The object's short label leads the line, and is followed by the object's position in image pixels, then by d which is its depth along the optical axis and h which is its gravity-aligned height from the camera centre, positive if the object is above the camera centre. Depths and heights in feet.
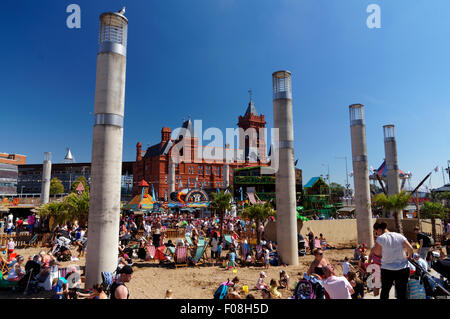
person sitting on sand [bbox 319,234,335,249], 59.10 -10.73
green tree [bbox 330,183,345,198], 347.85 +11.03
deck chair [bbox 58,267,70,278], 27.61 -7.75
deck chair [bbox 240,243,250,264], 43.86 -8.71
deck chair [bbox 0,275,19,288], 28.53 -9.00
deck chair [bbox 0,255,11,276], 30.76 -8.03
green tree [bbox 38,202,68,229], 55.16 -2.82
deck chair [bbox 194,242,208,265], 42.75 -8.91
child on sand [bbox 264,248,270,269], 41.15 -9.54
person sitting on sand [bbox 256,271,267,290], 28.18 -9.14
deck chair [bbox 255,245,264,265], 43.06 -9.61
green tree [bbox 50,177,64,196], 204.54 +8.13
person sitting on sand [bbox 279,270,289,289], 29.58 -9.24
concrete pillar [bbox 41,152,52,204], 108.27 +7.15
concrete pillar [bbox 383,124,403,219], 77.05 +10.76
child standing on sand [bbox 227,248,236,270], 40.95 -9.63
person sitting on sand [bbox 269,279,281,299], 24.94 -8.91
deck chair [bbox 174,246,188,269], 42.01 -9.38
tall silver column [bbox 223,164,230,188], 208.74 +18.52
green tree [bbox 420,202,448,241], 64.45 -3.45
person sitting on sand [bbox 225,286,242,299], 19.28 -7.06
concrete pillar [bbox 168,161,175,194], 170.24 +12.91
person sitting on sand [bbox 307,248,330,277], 17.57 -4.46
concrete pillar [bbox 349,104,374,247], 58.18 +4.63
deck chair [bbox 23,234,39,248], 57.16 -9.36
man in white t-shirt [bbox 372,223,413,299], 14.19 -3.57
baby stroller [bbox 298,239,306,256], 51.19 -9.95
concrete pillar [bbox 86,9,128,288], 28.76 +5.34
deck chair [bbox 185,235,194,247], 50.71 -8.29
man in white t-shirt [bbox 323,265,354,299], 15.98 -5.43
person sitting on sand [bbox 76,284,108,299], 17.88 -6.43
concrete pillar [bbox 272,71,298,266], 43.78 +3.44
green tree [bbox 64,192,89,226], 55.42 -1.51
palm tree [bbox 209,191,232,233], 65.87 -1.25
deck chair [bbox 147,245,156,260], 45.21 -9.02
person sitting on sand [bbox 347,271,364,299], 21.85 -7.36
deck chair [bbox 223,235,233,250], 53.06 -8.34
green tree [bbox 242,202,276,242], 51.88 -2.95
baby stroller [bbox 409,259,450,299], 15.87 -5.43
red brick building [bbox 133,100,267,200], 212.23 +32.03
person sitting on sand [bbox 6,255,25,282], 28.66 -8.06
